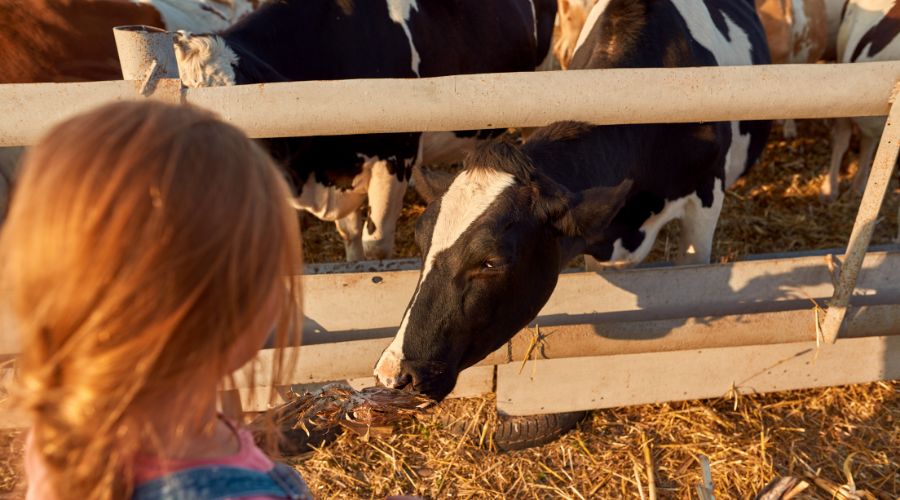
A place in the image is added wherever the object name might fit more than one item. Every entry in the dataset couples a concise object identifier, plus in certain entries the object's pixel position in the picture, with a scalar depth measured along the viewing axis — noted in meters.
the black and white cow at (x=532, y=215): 2.12
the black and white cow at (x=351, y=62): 3.07
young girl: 0.76
